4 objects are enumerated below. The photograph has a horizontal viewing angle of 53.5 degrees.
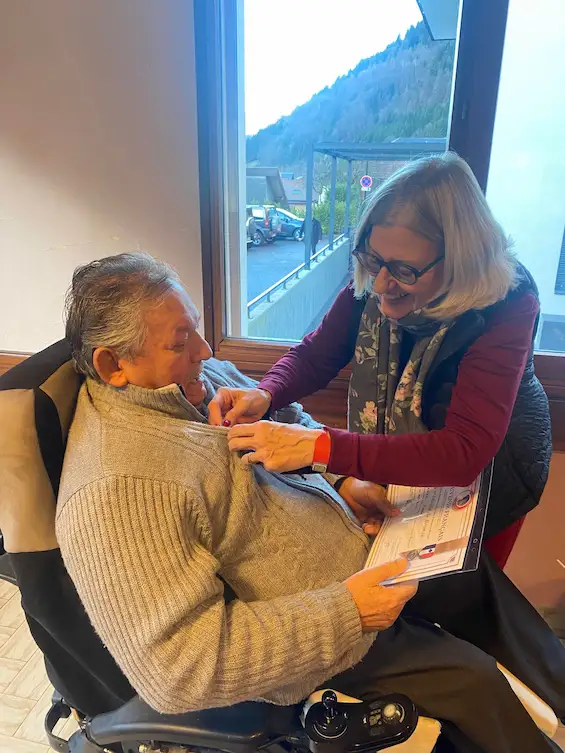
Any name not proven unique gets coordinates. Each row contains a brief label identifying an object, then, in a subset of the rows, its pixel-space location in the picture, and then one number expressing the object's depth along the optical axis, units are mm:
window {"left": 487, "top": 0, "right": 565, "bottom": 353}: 1450
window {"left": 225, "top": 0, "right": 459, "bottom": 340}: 1559
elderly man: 814
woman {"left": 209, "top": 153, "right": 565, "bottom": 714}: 1051
